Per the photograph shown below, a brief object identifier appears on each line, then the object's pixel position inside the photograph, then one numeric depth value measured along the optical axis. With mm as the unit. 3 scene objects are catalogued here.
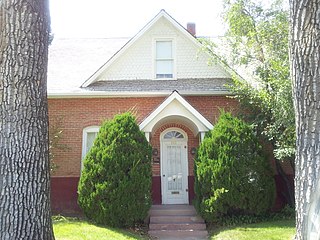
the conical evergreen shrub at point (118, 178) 10250
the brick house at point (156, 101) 13102
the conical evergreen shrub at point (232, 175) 10531
